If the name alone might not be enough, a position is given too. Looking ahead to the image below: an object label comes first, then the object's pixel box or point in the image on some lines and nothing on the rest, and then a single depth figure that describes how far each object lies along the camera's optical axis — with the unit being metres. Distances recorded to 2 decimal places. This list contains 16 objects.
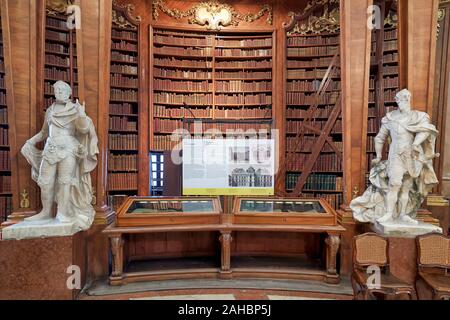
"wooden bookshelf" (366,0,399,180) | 4.84
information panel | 3.84
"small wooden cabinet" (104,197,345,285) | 2.87
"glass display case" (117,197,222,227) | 2.87
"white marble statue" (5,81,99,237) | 2.50
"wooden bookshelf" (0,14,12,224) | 4.36
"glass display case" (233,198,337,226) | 2.95
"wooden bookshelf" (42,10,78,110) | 4.71
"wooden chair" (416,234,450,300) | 2.43
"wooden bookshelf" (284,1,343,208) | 5.20
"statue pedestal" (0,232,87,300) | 2.41
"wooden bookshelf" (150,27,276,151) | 5.43
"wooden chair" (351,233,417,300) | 2.28
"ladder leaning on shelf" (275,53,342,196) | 4.88
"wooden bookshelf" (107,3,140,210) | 5.14
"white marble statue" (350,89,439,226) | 2.66
